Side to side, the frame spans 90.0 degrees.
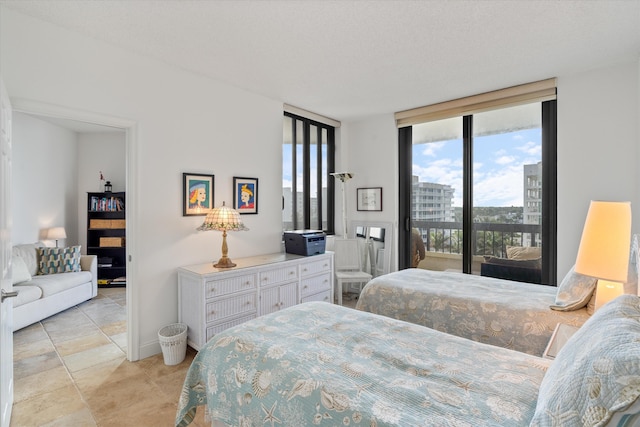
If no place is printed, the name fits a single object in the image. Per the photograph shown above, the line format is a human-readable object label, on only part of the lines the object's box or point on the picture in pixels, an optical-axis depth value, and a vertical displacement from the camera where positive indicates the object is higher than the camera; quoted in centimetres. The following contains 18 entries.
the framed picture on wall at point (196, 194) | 297 +19
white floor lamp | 429 +17
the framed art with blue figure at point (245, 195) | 338 +20
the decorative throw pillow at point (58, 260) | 403 -61
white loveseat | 331 -87
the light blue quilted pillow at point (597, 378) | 72 -41
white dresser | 266 -71
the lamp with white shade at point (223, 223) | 283 -9
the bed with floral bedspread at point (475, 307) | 205 -67
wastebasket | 259 -110
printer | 357 -33
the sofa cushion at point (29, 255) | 380 -51
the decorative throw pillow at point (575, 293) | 205 -52
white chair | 438 -60
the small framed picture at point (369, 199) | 459 +22
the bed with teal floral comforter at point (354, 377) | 104 -62
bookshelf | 535 -31
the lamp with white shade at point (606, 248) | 166 -18
